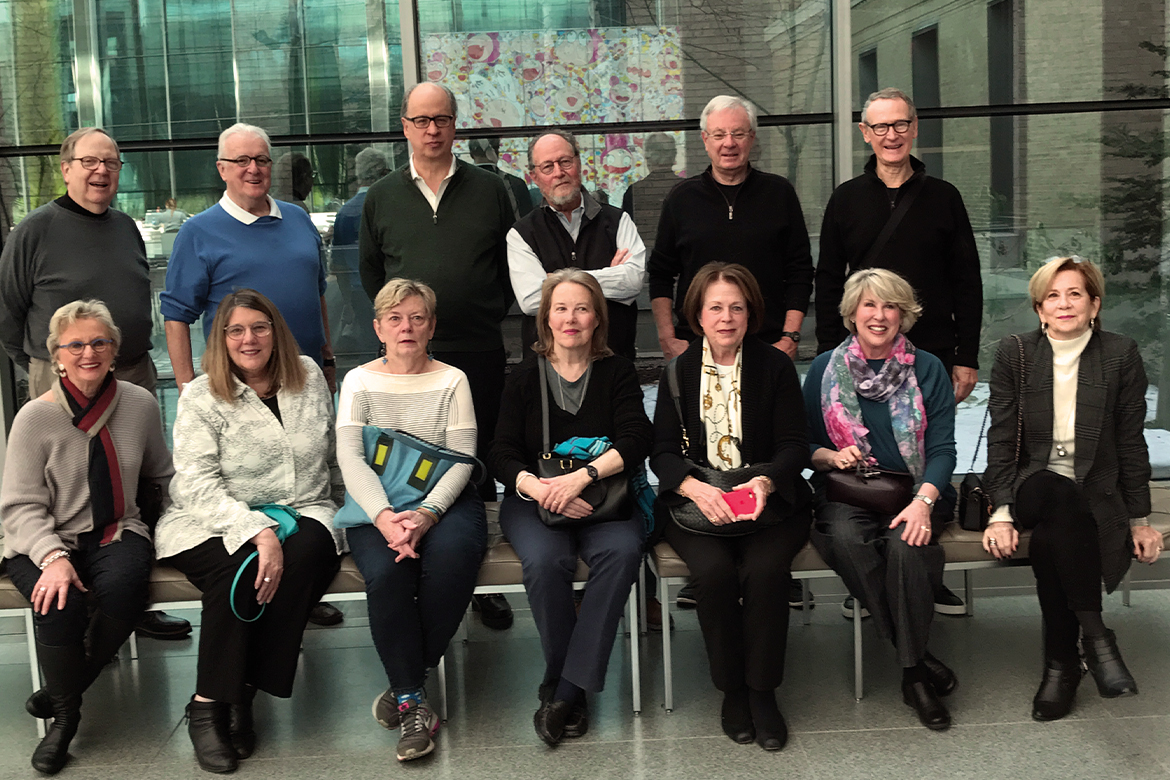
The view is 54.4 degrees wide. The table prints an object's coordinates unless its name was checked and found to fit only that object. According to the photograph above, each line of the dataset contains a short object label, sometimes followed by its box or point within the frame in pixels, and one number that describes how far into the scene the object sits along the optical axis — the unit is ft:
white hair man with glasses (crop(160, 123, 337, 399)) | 13.47
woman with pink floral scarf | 11.57
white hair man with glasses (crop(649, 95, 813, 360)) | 13.71
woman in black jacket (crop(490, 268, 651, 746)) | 11.43
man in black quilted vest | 13.38
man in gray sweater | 13.79
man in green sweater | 13.84
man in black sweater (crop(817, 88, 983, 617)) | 13.47
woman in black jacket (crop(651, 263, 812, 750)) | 11.31
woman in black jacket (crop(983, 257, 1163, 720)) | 11.64
